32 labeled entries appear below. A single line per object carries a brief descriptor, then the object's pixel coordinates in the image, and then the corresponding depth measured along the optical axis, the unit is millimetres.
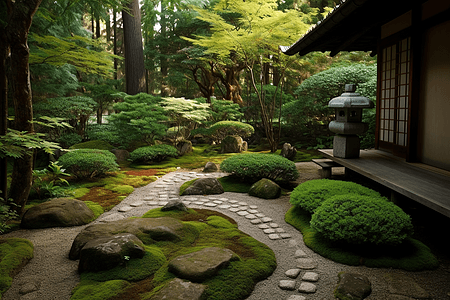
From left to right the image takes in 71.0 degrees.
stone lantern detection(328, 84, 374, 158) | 6930
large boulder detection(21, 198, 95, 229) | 5359
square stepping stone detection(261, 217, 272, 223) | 5734
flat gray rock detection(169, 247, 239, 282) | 3467
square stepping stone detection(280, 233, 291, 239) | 5031
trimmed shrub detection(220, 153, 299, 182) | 7977
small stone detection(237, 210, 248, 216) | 6129
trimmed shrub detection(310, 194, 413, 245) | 4027
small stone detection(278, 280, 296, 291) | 3502
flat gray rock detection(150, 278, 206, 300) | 3143
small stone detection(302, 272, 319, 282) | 3660
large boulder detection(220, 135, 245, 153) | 13539
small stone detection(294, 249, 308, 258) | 4330
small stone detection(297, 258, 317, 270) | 3974
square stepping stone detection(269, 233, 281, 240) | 4992
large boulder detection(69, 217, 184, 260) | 4328
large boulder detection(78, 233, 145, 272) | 3740
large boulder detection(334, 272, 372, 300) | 3281
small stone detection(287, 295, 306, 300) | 3299
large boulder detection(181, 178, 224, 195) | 7566
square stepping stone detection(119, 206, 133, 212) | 6369
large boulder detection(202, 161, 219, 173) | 10086
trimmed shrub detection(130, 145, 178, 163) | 10883
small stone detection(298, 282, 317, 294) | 3418
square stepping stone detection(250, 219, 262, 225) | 5660
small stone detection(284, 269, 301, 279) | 3768
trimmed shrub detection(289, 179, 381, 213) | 5348
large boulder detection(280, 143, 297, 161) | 11688
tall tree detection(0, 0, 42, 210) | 5070
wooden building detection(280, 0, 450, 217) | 5465
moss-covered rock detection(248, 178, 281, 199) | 7199
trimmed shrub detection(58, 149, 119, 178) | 8086
